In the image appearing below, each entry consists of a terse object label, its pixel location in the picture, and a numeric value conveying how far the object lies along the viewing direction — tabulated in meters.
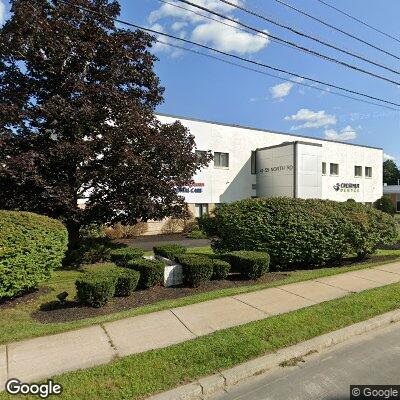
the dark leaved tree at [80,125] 10.27
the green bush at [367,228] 11.27
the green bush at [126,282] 7.04
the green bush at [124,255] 9.88
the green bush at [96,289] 6.45
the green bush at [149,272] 7.68
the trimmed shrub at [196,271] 7.94
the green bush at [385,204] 37.81
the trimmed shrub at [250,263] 8.73
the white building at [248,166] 26.96
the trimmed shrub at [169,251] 10.45
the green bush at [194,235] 22.93
